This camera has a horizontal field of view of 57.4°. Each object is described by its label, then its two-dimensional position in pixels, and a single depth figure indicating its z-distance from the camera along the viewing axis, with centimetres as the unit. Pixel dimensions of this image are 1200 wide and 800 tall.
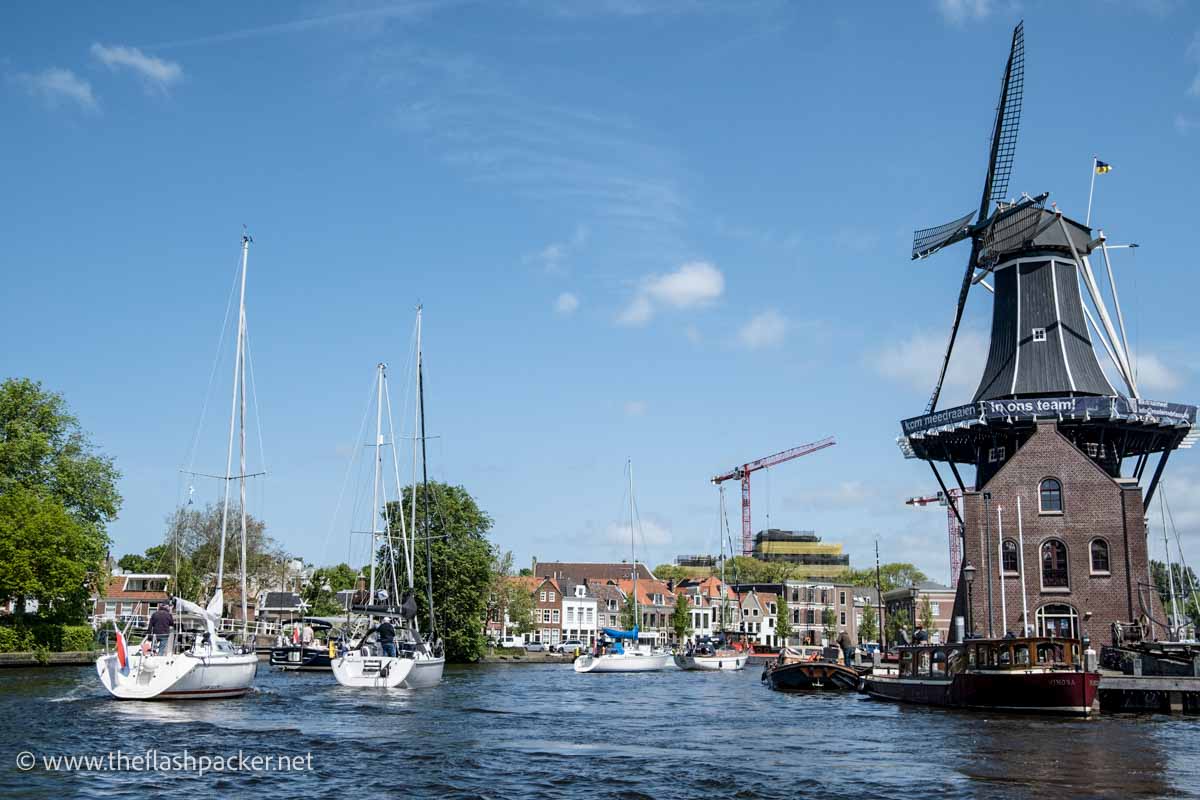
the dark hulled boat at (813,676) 6381
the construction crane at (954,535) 14688
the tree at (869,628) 15774
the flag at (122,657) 3950
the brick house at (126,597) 11294
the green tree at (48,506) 6594
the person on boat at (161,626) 4019
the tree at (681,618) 13312
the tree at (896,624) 13100
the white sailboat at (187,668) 4003
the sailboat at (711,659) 9438
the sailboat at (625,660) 8488
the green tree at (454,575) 9375
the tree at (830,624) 16088
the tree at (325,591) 12006
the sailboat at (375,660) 5238
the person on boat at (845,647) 7656
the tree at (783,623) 14762
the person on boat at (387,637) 5472
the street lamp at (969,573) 4919
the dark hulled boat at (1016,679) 4162
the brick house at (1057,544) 6419
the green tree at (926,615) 13519
